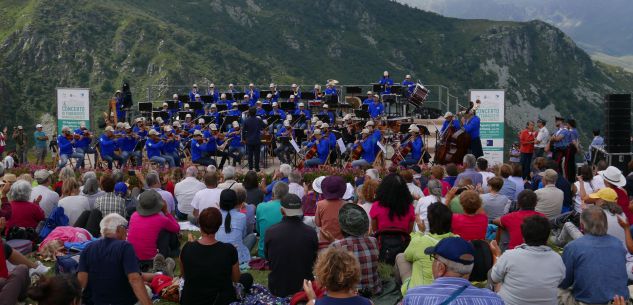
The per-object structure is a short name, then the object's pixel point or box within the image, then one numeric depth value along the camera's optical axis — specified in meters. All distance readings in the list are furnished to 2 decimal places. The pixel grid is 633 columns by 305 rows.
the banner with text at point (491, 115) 19.59
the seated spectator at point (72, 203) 9.91
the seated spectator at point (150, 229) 8.59
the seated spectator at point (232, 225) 8.45
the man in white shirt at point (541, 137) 17.88
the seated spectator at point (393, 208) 8.45
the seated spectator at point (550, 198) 9.98
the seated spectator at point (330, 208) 8.34
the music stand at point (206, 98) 23.89
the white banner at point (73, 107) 20.88
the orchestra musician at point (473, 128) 16.36
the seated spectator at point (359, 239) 7.02
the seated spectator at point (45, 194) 10.51
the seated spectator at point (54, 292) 4.86
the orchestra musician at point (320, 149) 17.47
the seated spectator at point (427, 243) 6.59
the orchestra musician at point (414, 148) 16.75
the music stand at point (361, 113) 20.27
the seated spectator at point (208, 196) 9.83
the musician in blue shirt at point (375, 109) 21.88
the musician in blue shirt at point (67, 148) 18.67
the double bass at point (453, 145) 16.02
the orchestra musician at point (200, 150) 18.31
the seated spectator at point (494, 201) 9.82
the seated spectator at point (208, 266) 6.74
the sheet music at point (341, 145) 17.29
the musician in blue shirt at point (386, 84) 24.34
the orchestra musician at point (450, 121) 16.09
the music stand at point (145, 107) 22.42
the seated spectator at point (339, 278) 4.82
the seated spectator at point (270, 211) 8.99
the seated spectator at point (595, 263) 6.62
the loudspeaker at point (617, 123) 17.33
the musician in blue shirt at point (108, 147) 18.58
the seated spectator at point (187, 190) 11.75
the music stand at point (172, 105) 23.88
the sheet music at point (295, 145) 17.98
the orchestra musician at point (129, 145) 18.75
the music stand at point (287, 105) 20.97
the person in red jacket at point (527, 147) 17.78
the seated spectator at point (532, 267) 6.20
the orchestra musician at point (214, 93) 24.95
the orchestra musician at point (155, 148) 18.20
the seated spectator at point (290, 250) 7.27
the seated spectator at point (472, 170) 11.26
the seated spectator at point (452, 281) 4.70
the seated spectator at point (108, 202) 9.80
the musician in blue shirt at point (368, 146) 17.14
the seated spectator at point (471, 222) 7.75
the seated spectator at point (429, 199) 8.86
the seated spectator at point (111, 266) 6.67
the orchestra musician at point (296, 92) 23.00
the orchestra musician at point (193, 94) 24.31
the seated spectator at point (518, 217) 8.00
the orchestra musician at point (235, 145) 19.14
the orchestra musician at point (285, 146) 19.11
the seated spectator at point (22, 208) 9.45
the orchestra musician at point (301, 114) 21.03
